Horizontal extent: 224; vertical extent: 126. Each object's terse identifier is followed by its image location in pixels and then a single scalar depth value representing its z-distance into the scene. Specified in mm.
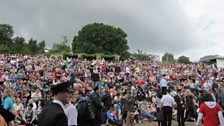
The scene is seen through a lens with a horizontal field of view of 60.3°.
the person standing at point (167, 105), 7826
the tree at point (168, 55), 97077
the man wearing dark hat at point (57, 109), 2264
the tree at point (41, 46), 60025
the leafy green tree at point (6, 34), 54717
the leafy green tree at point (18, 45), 50258
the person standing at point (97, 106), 5052
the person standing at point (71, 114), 3426
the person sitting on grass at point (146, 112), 10978
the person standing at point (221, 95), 9389
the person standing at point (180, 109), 8513
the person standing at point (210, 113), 4711
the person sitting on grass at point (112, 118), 9788
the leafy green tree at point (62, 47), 56009
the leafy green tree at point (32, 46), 57946
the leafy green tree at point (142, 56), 67610
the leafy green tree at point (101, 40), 50950
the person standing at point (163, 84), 11834
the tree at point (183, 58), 72262
